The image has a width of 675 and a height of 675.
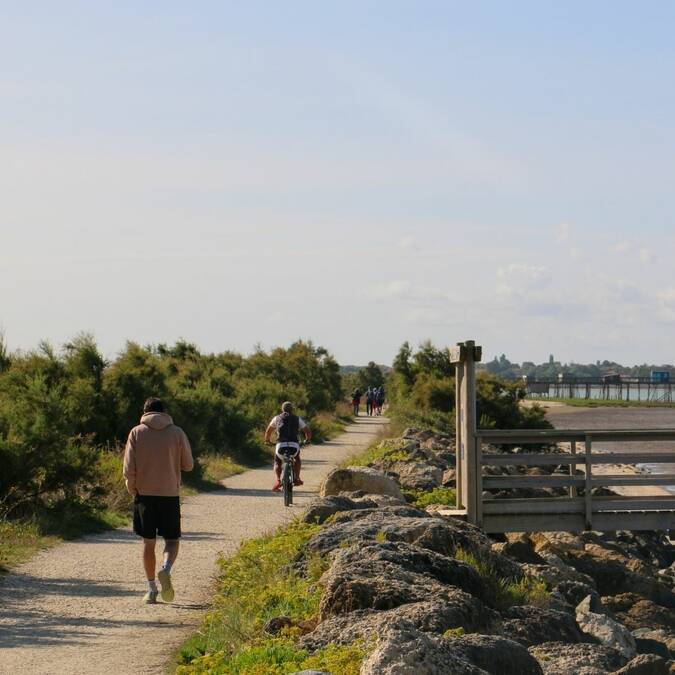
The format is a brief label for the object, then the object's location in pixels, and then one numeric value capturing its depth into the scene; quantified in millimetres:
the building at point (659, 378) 193375
